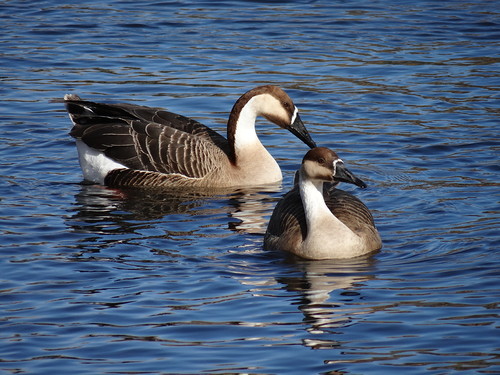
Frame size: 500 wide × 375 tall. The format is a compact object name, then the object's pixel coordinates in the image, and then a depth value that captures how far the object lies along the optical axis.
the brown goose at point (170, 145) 13.68
